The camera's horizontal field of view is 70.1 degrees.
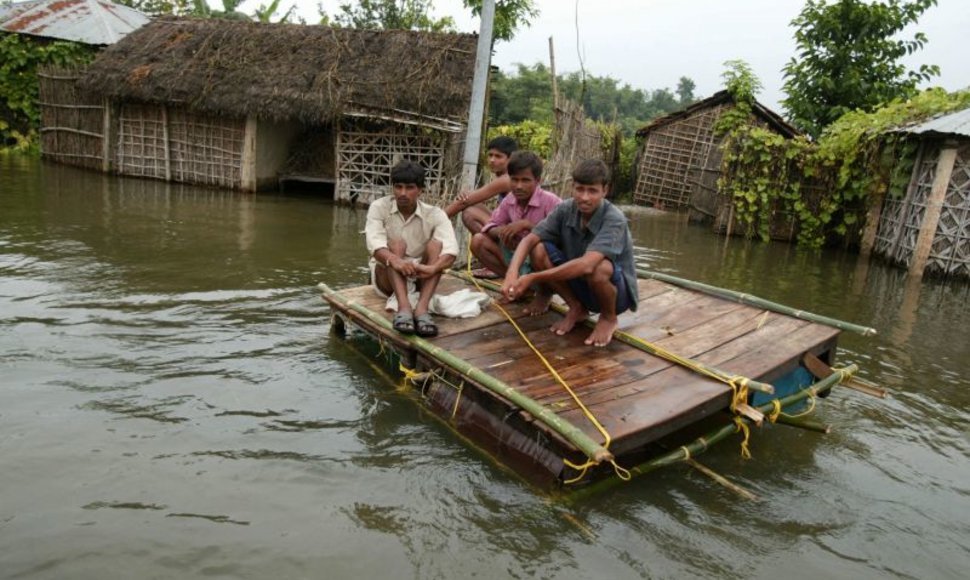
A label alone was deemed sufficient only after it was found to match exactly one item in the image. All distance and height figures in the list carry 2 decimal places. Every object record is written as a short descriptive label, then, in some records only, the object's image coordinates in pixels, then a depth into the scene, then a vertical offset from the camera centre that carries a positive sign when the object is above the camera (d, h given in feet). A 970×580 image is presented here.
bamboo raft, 10.61 -3.90
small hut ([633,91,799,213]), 50.85 +1.11
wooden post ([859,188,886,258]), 35.12 -1.99
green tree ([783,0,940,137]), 46.57 +8.70
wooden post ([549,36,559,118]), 35.45 +3.10
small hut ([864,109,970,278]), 29.73 -0.18
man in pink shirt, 15.97 -1.74
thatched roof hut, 40.75 +0.64
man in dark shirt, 13.10 -2.08
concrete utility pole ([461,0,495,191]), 22.77 +1.43
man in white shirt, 14.78 -2.52
